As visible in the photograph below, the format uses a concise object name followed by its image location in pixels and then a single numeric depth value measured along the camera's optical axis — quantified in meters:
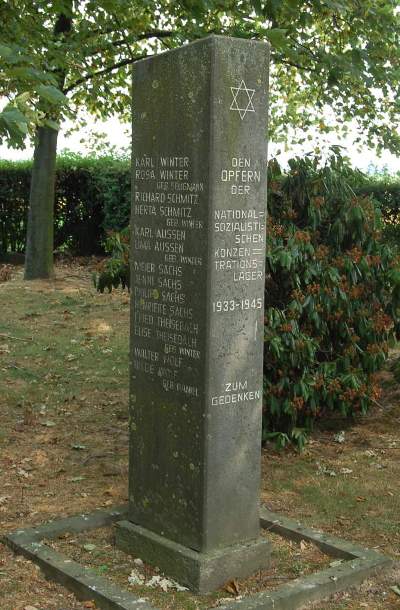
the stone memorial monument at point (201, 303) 4.14
